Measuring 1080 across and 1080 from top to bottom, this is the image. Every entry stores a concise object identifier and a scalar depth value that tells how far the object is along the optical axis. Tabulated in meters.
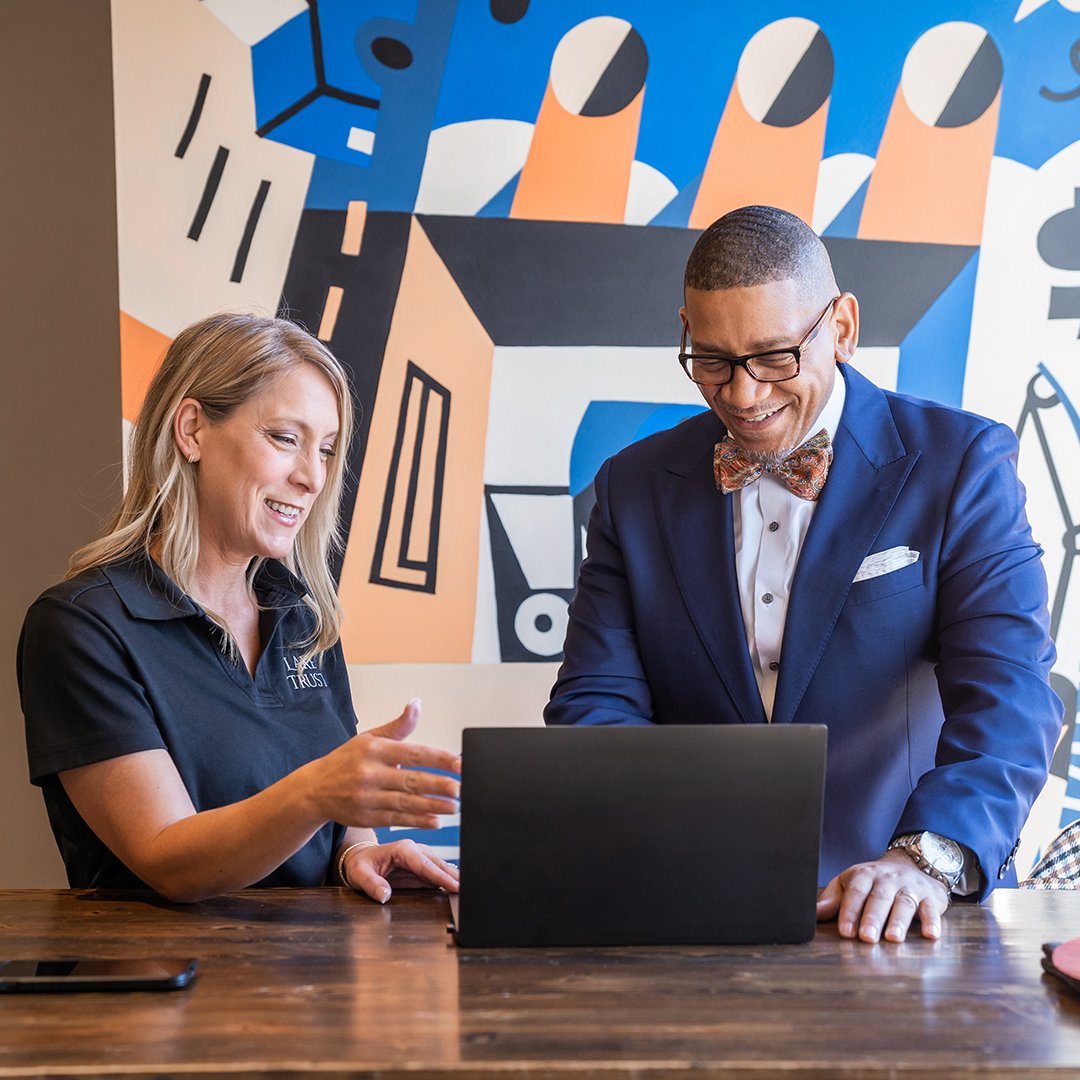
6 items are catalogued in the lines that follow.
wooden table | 1.14
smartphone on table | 1.35
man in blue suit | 2.07
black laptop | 1.42
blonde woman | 1.65
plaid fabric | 2.53
